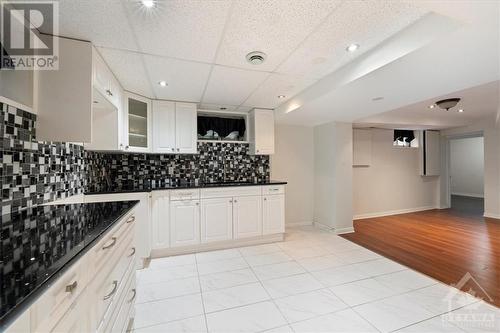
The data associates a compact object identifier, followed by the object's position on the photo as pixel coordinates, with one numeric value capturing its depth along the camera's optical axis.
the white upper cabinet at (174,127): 3.04
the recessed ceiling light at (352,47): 1.70
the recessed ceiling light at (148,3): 1.24
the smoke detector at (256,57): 1.81
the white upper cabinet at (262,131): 3.52
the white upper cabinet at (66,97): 1.51
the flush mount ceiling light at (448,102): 2.97
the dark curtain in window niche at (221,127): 3.62
